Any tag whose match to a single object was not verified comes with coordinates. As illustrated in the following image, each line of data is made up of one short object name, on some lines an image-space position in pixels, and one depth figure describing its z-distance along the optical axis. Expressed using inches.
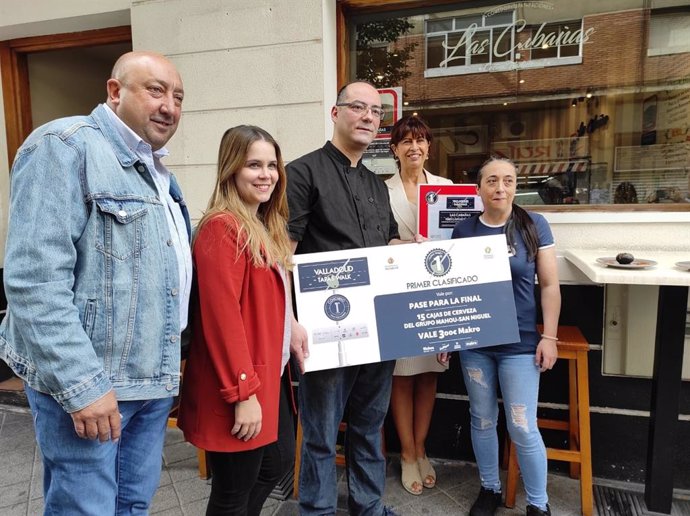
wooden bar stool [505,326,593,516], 95.5
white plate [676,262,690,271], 83.1
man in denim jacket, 45.6
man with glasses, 80.5
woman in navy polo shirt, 86.1
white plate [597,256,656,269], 84.4
